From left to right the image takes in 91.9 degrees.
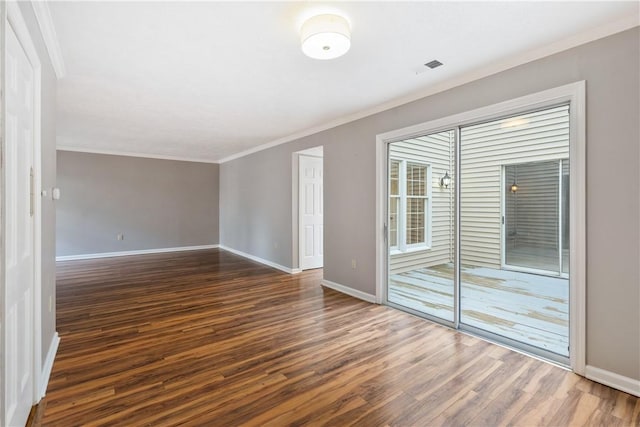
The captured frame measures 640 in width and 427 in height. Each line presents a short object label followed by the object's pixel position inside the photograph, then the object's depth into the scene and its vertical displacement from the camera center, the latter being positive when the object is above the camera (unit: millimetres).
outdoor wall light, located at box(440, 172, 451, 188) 3415 +332
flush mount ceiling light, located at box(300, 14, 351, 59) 1922 +1104
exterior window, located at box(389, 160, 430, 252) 3979 +41
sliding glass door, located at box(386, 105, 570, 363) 2740 -162
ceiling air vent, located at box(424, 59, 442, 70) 2588 +1242
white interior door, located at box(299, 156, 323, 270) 5543 -39
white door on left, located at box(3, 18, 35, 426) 1408 -112
